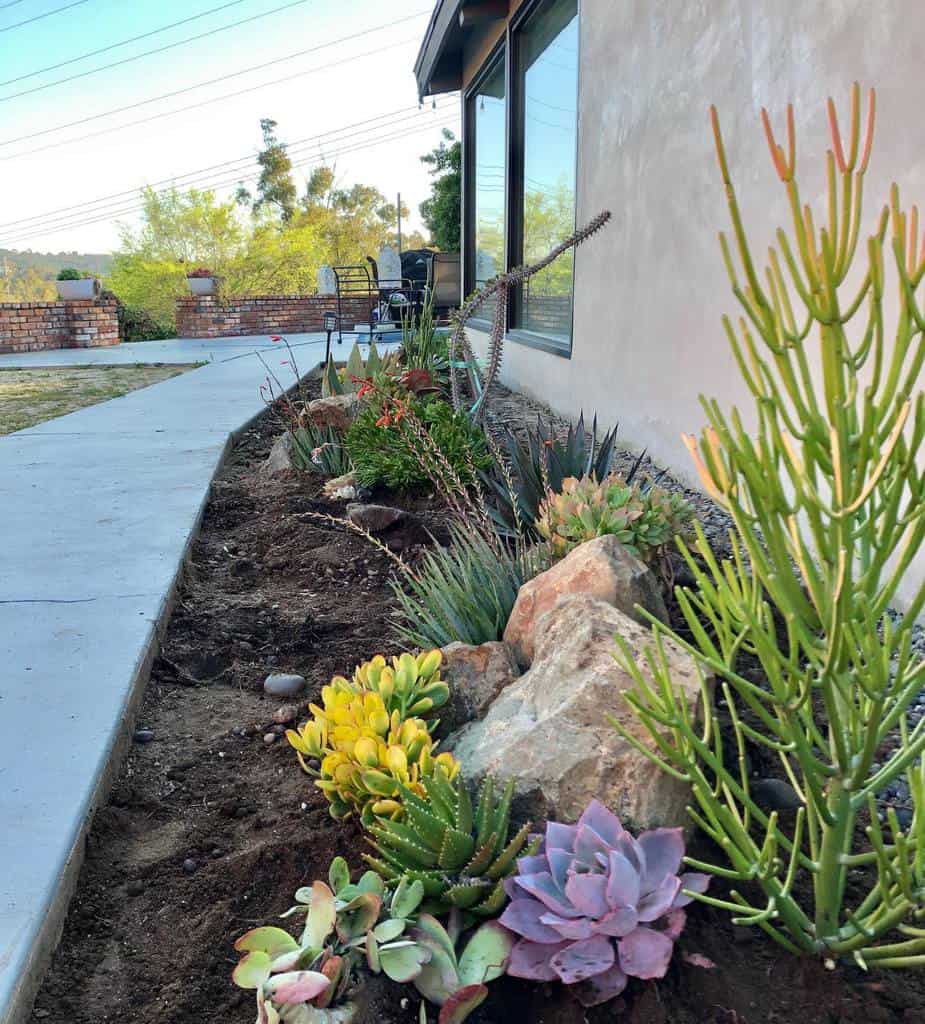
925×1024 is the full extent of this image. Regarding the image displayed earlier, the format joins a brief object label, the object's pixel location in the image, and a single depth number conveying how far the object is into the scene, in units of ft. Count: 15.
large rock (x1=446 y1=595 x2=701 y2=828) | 4.91
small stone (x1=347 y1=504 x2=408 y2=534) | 11.83
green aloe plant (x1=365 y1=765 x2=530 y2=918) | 4.41
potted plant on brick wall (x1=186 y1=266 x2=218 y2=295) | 59.52
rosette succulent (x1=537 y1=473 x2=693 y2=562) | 8.23
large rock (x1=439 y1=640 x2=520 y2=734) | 6.45
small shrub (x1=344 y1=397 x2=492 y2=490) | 12.98
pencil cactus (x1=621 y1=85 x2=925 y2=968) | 3.22
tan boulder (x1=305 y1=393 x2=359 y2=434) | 16.20
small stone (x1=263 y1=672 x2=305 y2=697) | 7.75
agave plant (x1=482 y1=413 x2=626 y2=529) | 10.89
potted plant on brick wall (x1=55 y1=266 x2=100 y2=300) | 51.21
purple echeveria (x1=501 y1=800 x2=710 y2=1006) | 3.97
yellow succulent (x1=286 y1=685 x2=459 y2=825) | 5.02
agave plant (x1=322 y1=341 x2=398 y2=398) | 18.92
